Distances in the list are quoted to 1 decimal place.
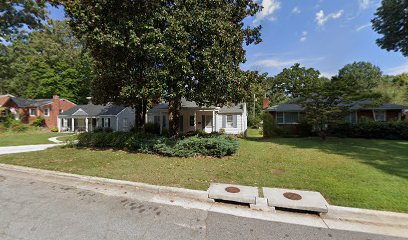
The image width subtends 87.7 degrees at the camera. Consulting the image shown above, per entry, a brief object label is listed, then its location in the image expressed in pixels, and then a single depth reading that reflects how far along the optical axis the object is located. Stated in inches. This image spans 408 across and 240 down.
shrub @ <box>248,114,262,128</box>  1508.4
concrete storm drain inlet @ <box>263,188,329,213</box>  177.3
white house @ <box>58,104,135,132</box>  1101.7
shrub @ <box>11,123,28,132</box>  1066.7
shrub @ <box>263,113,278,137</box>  764.0
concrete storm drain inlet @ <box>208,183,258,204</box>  195.9
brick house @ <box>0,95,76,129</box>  1268.5
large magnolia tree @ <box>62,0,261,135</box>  340.5
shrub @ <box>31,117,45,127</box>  1211.2
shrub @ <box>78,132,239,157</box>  386.0
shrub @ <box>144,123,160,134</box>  824.7
